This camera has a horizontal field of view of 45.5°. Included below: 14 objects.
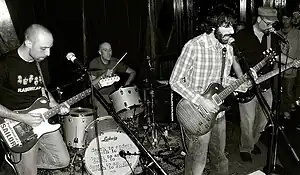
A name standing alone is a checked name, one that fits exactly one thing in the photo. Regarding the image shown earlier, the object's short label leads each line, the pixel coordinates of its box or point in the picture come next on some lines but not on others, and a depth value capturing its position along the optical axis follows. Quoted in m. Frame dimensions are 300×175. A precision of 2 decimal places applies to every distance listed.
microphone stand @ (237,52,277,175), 2.80
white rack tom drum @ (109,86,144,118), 4.60
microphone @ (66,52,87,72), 2.46
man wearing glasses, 4.04
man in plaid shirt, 2.94
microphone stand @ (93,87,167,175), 2.49
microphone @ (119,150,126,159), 3.94
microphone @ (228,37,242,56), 2.77
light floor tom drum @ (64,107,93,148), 4.20
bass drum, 3.87
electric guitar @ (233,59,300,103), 3.78
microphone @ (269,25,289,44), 3.06
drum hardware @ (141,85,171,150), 4.94
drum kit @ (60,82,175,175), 3.89
